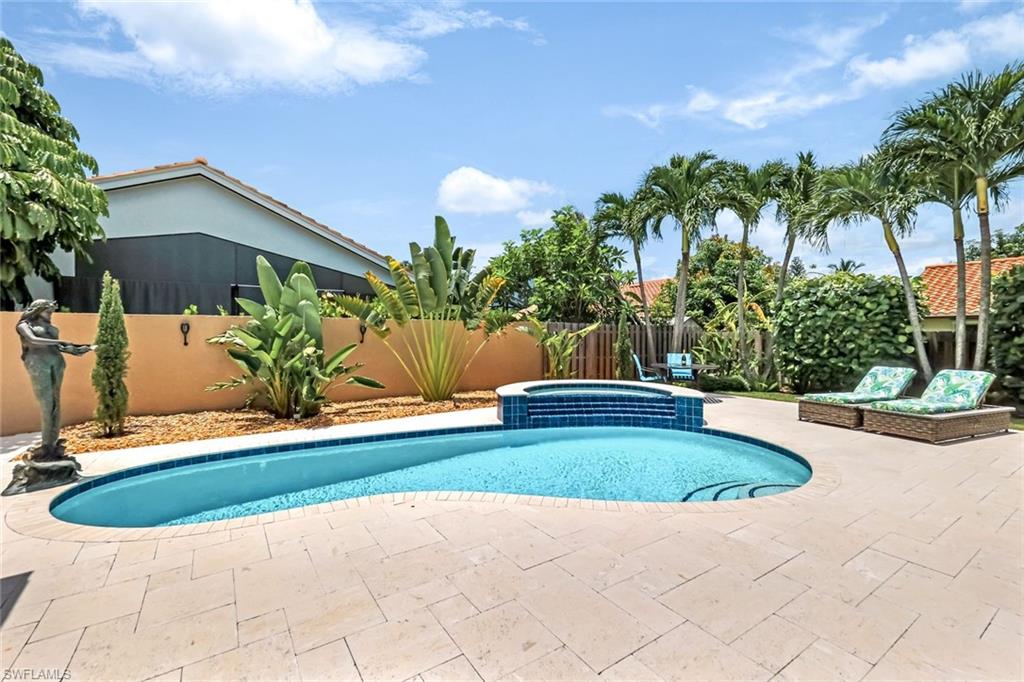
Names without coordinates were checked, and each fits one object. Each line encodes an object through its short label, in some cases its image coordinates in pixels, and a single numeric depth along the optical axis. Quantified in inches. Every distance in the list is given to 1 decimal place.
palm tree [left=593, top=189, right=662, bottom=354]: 543.5
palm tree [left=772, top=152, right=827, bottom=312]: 519.5
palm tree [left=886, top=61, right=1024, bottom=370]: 331.6
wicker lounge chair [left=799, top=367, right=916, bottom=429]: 325.4
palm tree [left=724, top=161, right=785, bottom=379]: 510.0
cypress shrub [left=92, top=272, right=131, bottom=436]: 284.2
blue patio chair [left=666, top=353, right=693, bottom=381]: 512.7
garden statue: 195.8
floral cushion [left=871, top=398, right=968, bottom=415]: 290.5
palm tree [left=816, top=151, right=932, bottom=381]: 397.7
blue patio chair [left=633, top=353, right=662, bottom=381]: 516.1
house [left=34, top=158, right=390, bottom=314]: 420.8
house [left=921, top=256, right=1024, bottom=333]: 613.6
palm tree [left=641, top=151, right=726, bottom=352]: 506.3
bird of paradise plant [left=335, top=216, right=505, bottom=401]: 420.5
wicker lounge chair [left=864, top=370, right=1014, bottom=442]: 285.6
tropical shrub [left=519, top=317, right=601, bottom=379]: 544.1
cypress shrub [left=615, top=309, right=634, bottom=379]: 557.3
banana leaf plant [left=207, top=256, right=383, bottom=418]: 343.0
